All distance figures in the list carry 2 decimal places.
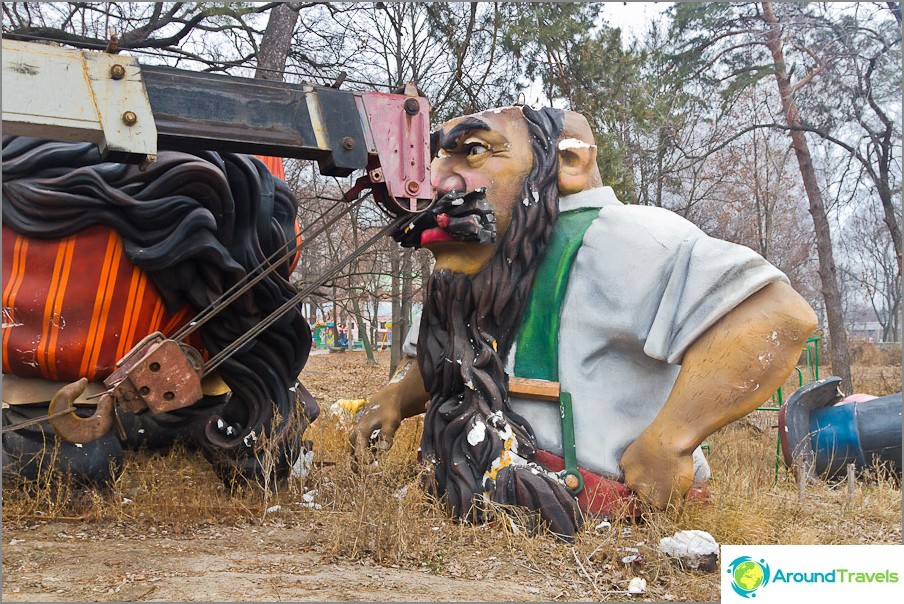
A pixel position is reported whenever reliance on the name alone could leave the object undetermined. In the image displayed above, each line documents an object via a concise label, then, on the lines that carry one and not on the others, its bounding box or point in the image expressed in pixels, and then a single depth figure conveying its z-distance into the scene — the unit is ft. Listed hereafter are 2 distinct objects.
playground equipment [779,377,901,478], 18.53
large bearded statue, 12.76
